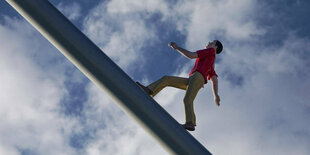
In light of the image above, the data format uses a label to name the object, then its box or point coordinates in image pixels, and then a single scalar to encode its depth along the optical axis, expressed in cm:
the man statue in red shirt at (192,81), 698
